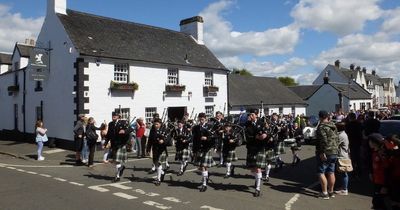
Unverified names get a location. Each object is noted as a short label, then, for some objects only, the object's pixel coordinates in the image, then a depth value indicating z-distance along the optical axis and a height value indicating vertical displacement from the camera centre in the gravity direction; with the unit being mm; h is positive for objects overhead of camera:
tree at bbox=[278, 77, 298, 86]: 99181 +8269
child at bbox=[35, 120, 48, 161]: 15727 -982
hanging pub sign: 20267 +2832
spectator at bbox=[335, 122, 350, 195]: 9016 -966
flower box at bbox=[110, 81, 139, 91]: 19783 +1360
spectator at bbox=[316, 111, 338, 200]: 8539 -864
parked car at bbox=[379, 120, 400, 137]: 11570 -469
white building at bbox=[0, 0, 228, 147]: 19438 +2010
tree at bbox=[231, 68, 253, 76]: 83831 +8837
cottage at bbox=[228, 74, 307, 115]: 31033 +1421
